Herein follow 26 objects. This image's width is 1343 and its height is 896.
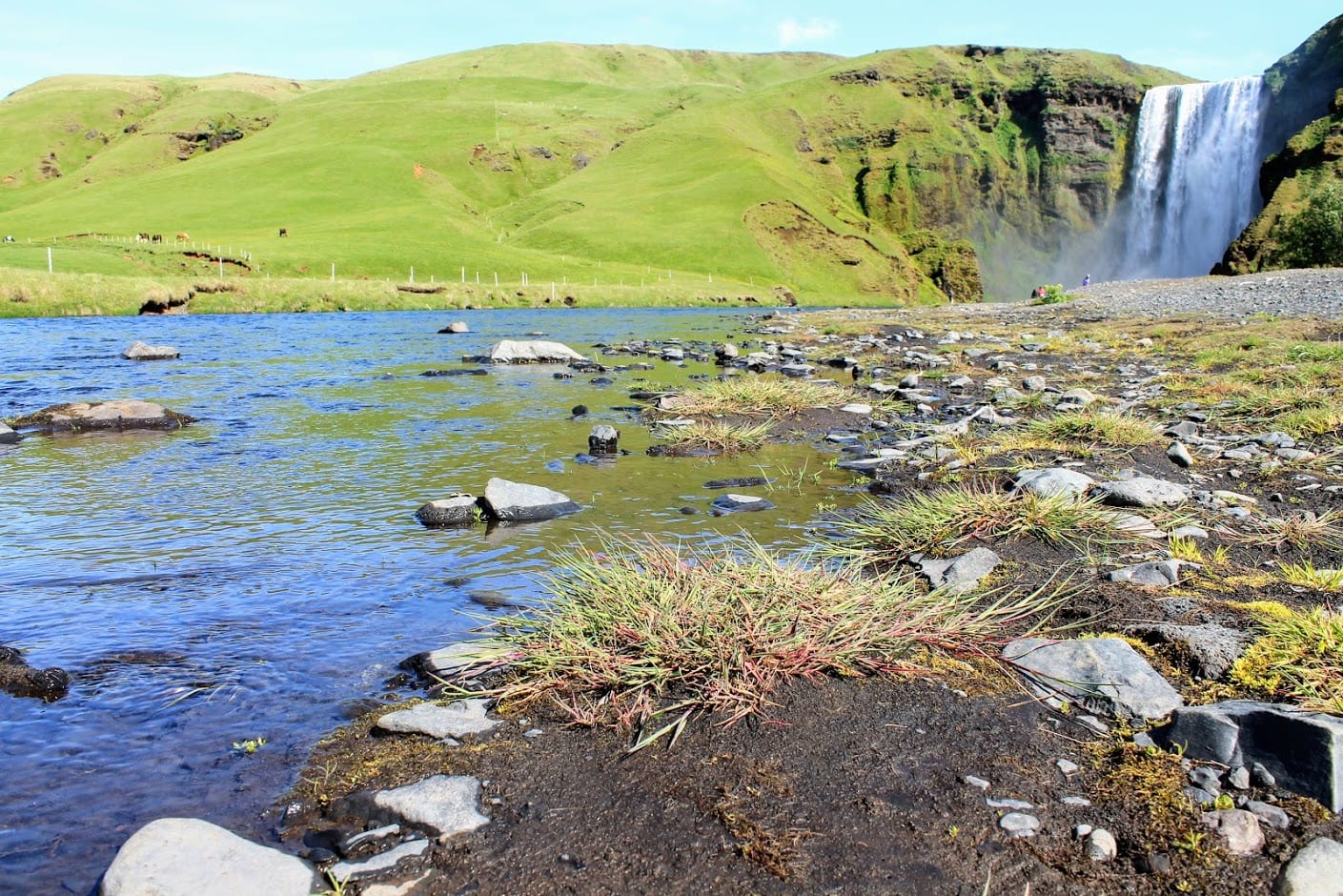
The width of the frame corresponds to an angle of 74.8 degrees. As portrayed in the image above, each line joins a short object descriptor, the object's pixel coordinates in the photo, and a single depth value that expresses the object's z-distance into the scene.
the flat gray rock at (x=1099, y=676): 4.12
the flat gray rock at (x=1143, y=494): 7.52
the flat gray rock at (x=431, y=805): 3.57
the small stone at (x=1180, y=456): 9.38
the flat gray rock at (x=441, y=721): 4.36
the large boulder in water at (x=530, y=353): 24.06
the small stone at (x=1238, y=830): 3.14
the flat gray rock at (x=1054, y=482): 7.64
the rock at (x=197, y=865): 3.05
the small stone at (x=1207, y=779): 3.48
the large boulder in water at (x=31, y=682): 4.96
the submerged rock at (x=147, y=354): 23.25
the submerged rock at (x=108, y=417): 13.71
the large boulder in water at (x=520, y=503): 8.77
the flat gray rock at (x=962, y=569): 6.07
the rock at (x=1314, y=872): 2.88
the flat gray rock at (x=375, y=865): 3.28
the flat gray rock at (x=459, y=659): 4.98
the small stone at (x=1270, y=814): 3.23
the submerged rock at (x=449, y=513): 8.68
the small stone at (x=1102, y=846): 3.19
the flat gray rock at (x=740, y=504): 9.05
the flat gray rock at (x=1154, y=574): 5.85
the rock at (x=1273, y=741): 3.31
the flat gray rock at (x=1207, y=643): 4.43
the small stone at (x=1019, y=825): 3.34
